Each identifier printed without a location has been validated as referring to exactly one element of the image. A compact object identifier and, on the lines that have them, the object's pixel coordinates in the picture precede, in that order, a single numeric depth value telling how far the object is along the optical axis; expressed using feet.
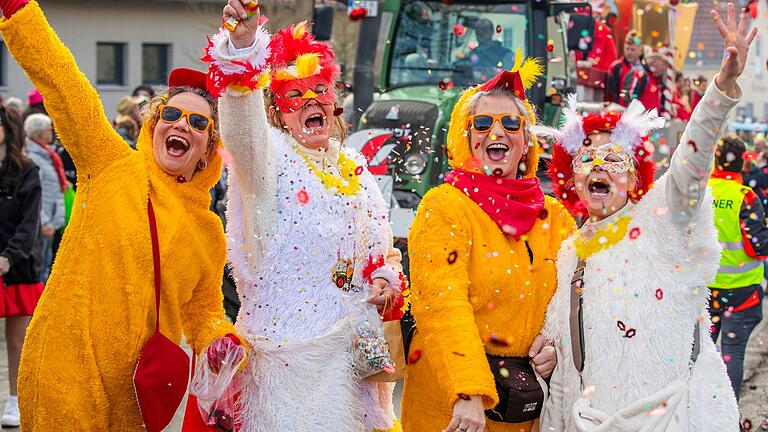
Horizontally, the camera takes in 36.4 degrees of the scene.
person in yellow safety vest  25.18
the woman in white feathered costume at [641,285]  12.96
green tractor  31.83
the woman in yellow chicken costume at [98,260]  13.62
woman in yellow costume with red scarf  13.44
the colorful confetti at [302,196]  14.64
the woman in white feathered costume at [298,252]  14.28
